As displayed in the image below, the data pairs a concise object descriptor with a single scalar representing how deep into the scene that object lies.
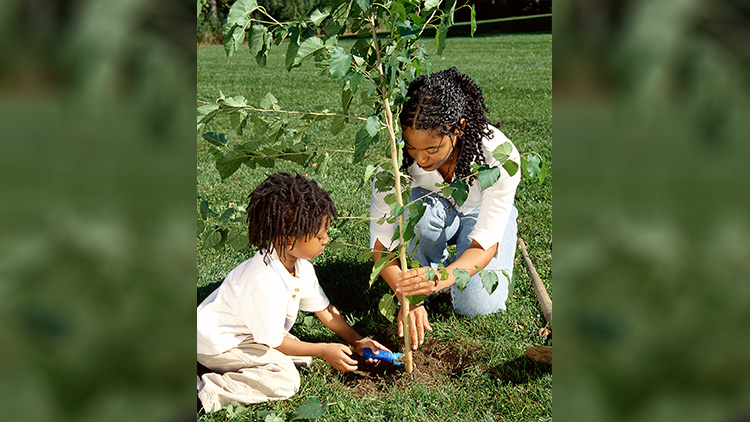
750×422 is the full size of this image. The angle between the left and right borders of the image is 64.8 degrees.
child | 2.43
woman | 2.46
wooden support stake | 2.97
